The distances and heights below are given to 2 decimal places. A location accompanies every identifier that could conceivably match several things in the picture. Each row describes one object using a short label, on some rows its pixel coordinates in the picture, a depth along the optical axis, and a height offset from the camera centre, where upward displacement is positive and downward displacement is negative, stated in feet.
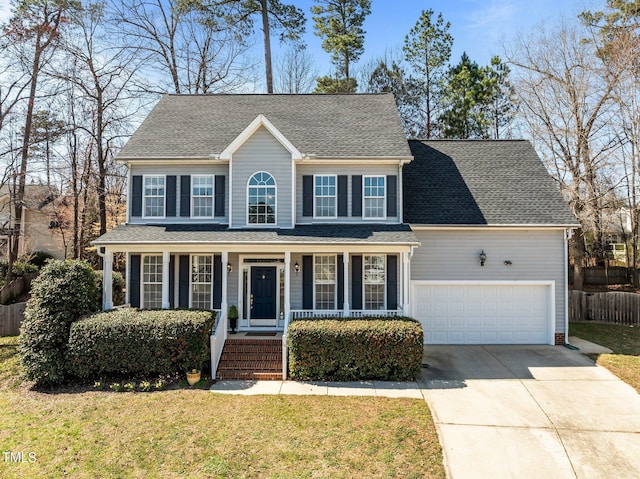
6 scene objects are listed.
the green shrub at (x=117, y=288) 57.67 -5.30
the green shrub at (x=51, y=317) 32.27 -5.47
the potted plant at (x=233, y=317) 41.81 -6.98
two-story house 42.60 +1.99
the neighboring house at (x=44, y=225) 77.66 +6.15
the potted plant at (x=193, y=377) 32.30 -10.24
